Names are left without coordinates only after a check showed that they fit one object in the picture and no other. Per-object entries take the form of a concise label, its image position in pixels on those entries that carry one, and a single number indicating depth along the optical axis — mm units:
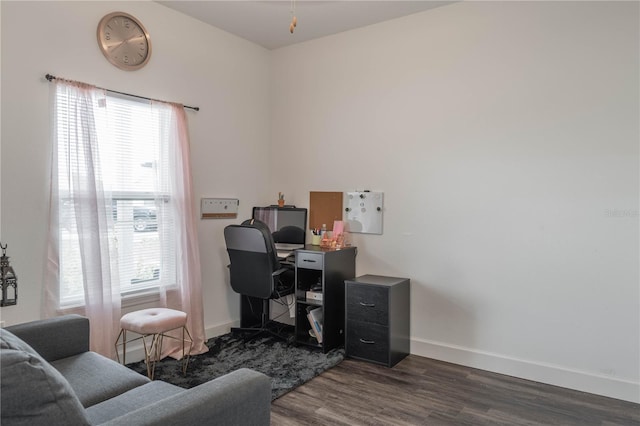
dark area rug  2984
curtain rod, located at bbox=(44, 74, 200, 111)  2768
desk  3523
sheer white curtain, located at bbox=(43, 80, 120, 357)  2795
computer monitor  4199
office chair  3502
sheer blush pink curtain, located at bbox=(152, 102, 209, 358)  3479
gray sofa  1144
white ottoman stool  2730
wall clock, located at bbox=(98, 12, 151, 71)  3080
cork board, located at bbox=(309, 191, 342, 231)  4043
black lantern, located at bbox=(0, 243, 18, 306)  2396
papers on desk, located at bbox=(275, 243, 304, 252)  4129
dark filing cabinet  3293
